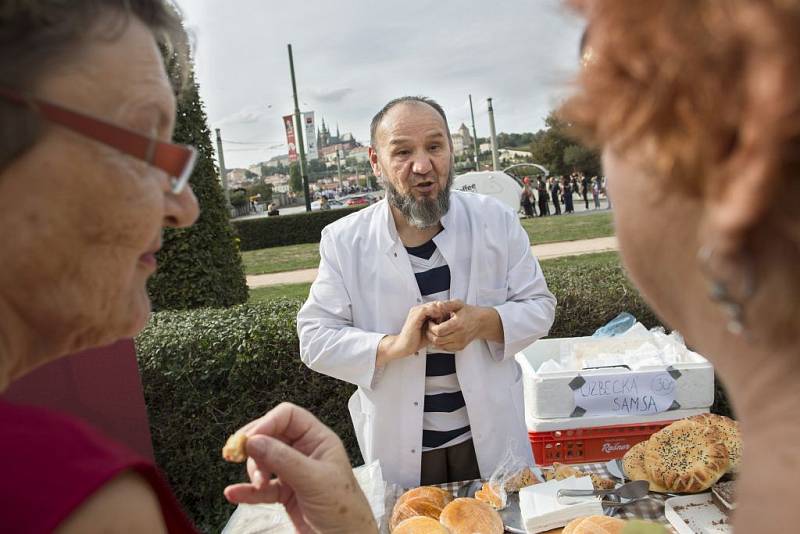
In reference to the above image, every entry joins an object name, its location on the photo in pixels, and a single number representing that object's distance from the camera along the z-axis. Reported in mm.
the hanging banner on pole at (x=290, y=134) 35781
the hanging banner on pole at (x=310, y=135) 36069
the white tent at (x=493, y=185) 12247
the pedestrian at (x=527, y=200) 27662
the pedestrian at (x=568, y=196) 28531
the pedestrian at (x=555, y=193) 28723
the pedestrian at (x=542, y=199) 27625
